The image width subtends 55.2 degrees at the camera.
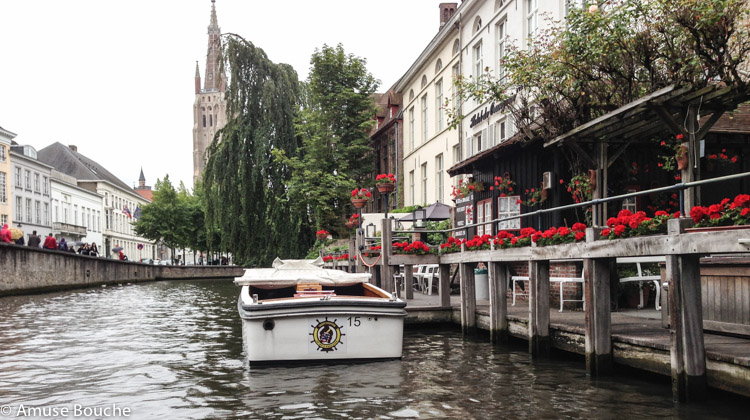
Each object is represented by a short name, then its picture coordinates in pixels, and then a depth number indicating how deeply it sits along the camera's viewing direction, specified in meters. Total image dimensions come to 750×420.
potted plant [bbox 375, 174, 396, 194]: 17.94
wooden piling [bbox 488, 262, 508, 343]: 11.29
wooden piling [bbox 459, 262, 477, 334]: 12.65
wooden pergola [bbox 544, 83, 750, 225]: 9.06
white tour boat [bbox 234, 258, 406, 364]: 9.44
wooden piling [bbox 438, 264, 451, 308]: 14.16
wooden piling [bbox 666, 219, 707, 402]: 6.82
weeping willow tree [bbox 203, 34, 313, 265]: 31.58
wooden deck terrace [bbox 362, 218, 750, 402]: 6.77
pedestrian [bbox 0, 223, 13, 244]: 28.48
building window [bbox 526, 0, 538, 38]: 17.91
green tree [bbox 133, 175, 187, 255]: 64.94
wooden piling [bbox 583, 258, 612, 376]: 8.25
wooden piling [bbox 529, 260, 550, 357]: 9.76
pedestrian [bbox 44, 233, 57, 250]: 34.66
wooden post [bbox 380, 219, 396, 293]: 14.47
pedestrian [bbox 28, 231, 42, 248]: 32.44
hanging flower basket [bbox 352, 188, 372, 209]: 19.64
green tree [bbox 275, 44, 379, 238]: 32.59
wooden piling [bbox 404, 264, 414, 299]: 15.91
